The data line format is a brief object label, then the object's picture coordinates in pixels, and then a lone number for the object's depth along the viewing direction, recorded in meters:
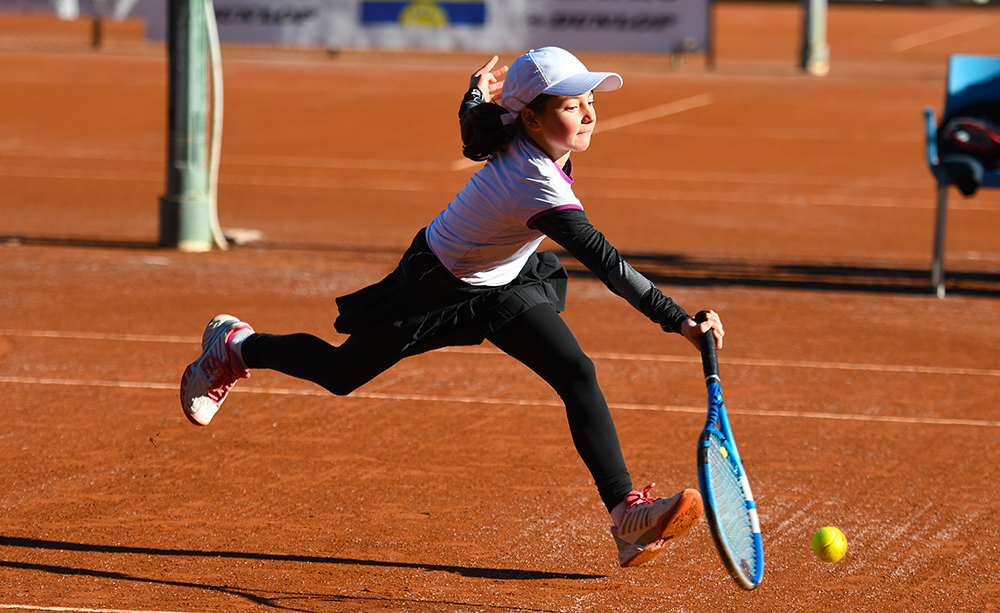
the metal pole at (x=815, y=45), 27.16
